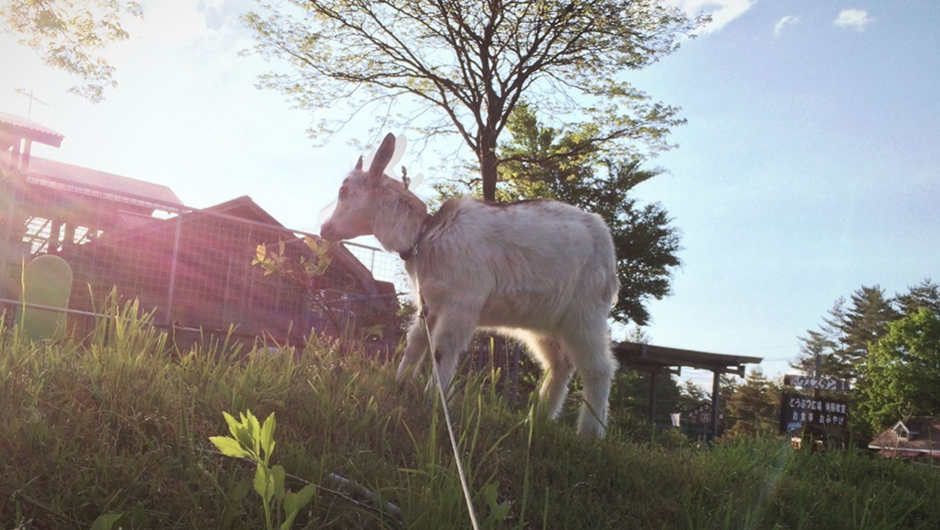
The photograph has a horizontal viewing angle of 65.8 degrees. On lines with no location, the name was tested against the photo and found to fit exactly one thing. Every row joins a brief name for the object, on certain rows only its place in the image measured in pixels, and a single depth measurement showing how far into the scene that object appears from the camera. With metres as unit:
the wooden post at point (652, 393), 20.64
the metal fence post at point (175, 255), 8.56
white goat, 3.81
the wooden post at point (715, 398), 20.80
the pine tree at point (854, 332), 67.88
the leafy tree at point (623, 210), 27.83
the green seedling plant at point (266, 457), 1.55
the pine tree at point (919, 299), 62.62
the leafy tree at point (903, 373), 43.31
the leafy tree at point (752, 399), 56.34
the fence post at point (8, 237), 8.11
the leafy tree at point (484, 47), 18.56
